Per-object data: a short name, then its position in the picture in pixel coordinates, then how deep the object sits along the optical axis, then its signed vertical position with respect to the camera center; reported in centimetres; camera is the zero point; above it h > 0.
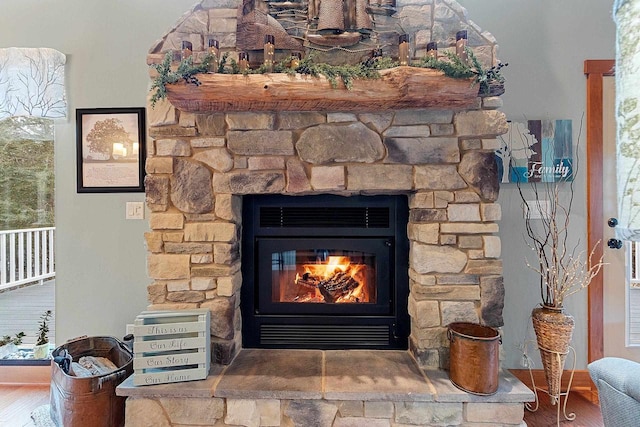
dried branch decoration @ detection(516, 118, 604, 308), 225 -9
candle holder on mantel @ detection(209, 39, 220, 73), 171 +79
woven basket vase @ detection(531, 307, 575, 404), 189 -73
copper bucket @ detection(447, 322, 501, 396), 161 -72
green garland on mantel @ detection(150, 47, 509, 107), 163 +68
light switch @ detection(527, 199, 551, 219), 226 +2
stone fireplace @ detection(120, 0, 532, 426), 183 +21
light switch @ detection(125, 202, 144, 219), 239 +1
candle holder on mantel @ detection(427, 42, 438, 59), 170 +79
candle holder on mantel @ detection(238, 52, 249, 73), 172 +75
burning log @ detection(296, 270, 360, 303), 214 -46
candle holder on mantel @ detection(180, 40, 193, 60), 174 +82
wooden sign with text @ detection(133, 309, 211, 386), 168 -67
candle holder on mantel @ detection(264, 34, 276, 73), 172 +81
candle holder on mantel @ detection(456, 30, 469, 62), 170 +81
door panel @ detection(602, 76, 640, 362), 228 -43
